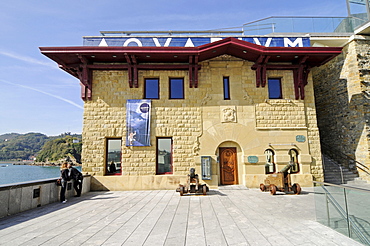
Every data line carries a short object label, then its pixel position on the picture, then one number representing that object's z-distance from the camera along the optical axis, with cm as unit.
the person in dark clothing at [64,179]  911
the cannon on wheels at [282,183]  1005
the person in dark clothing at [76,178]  993
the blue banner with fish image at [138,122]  1245
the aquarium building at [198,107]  1226
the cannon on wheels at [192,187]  1018
